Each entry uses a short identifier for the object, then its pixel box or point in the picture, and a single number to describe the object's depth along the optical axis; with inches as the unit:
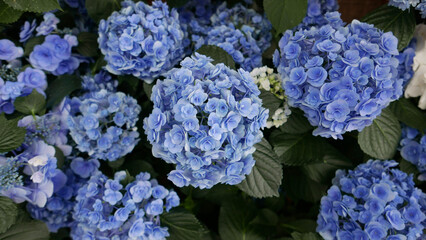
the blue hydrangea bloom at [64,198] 36.7
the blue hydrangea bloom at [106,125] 34.0
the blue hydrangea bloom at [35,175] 31.7
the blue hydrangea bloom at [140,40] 32.7
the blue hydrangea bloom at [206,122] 24.3
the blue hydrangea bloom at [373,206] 30.9
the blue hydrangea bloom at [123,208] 31.5
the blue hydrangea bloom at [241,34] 36.0
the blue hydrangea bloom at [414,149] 35.9
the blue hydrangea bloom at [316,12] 36.5
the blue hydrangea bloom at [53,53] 36.2
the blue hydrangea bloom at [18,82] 34.5
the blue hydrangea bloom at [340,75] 27.8
